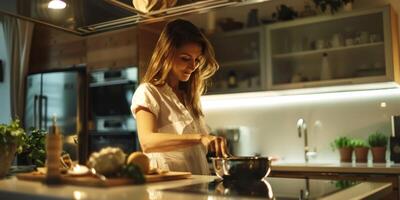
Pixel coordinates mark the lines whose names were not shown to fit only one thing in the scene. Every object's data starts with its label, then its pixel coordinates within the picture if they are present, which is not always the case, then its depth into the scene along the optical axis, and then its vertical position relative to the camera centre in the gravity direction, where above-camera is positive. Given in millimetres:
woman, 1643 +121
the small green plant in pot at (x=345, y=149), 3215 -180
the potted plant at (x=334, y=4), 3307 +918
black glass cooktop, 1062 -169
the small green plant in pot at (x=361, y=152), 3156 -201
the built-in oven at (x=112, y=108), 3582 +178
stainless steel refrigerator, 3874 +275
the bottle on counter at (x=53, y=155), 1205 -66
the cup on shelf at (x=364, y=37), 3205 +639
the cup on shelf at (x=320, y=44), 3381 +627
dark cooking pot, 1328 -125
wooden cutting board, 1134 -138
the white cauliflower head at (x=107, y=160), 1179 -82
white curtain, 4305 +774
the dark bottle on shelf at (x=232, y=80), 3642 +391
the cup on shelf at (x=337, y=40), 3312 +640
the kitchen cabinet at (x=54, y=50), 4094 +787
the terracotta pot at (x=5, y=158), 1471 -87
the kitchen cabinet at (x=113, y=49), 3596 +684
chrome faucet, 3512 -37
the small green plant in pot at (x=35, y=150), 1734 -75
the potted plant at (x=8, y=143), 1474 -37
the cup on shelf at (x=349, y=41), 3268 +621
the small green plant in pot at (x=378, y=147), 3094 -164
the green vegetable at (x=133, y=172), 1200 -119
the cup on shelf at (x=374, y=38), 3146 +622
